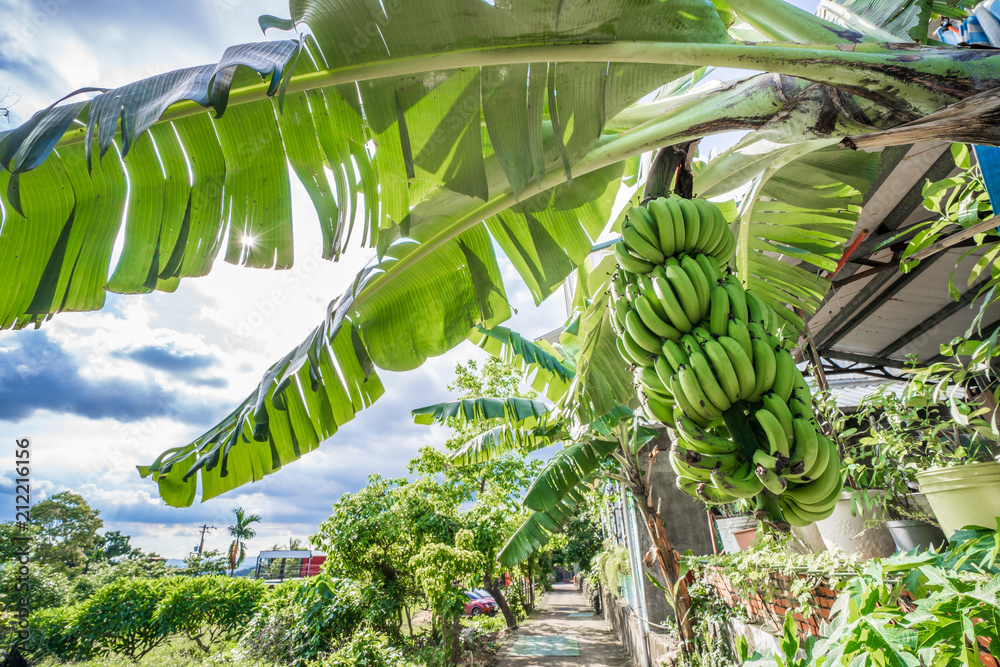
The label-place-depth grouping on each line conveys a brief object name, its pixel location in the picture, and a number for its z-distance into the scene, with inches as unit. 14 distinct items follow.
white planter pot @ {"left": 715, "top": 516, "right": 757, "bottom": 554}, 123.1
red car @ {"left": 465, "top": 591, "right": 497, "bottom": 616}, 543.4
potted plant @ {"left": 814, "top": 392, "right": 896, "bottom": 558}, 89.7
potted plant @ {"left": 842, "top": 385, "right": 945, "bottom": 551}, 81.7
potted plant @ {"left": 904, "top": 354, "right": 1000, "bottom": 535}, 59.7
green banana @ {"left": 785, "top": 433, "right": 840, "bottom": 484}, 40.1
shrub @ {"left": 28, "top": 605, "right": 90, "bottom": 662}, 310.7
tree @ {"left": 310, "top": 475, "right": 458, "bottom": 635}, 254.2
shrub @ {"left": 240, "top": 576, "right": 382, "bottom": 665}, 217.2
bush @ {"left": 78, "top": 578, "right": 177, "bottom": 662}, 311.3
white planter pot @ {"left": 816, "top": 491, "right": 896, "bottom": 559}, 94.4
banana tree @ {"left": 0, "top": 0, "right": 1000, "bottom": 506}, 41.1
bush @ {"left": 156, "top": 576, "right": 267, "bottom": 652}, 318.7
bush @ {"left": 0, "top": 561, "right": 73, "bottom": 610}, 306.3
